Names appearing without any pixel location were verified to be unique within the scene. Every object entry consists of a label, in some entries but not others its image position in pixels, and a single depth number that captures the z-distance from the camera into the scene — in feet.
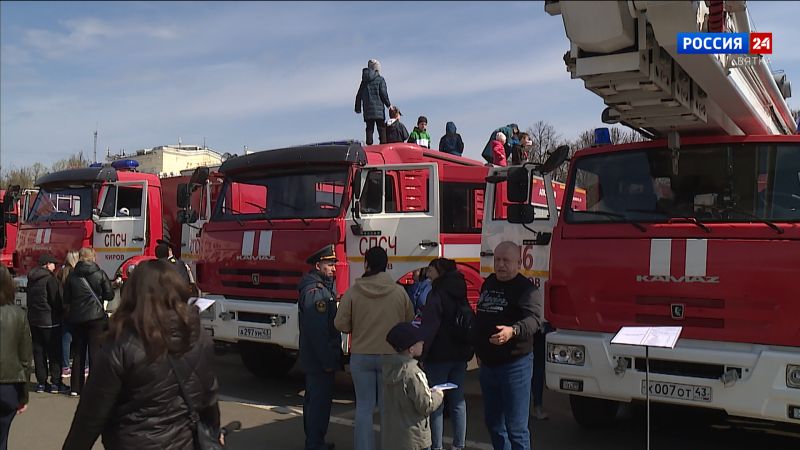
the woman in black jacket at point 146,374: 8.95
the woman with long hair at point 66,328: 26.63
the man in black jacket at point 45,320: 26.07
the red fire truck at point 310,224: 24.11
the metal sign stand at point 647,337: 14.29
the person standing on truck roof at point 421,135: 32.88
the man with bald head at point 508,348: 14.58
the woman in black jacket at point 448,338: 16.62
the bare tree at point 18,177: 112.06
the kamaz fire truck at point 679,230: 14.44
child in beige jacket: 13.61
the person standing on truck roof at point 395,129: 32.65
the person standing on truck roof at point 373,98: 33.14
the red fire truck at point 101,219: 33.01
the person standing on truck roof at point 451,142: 32.81
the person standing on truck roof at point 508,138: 30.91
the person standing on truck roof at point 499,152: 30.45
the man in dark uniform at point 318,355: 18.31
